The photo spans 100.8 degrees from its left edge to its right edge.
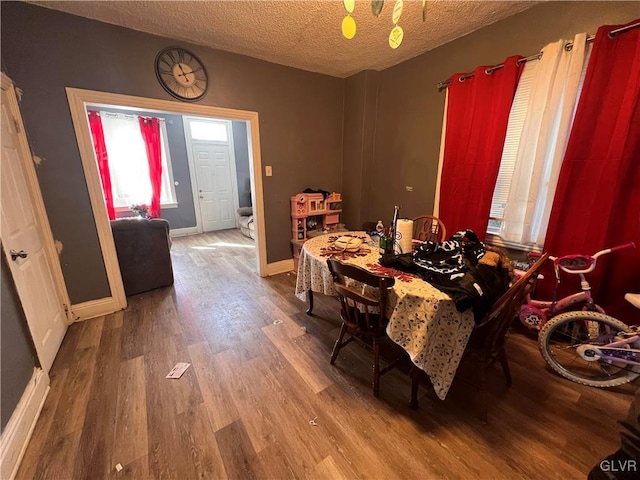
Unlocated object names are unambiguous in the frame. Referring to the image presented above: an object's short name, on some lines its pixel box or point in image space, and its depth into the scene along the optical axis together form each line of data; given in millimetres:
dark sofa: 2707
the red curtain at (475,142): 2143
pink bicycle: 1788
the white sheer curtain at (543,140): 1836
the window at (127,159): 4734
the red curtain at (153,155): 4938
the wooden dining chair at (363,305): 1400
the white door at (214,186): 5676
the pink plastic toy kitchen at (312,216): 3417
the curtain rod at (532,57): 1598
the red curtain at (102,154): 4414
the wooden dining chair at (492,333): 1298
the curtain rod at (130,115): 4540
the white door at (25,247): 1638
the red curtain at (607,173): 1632
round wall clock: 2432
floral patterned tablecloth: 1300
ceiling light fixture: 1155
